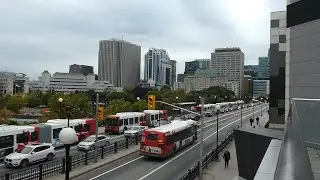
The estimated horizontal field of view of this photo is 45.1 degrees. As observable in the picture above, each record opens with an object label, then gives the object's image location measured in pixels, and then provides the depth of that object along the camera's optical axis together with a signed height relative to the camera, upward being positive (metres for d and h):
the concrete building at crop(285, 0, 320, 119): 35.06 +4.01
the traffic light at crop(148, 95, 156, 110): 31.75 -1.02
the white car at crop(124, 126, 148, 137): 46.59 -5.31
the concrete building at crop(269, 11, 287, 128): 55.79 +3.06
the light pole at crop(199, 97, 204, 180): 25.09 -3.81
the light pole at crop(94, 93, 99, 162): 29.98 -5.19
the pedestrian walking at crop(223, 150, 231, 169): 30.17 -5.40
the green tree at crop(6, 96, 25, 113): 97.28 -4.40
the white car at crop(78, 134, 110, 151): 36.59 -5.38
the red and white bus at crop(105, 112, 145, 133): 52.53 -4.74
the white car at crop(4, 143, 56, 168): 27.67 -5.09
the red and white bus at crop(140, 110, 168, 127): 62.46 -4.97
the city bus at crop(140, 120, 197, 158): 32.97 -4.63
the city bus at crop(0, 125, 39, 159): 31.08 -4.28
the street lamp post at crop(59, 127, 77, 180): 11.05 -1.41
